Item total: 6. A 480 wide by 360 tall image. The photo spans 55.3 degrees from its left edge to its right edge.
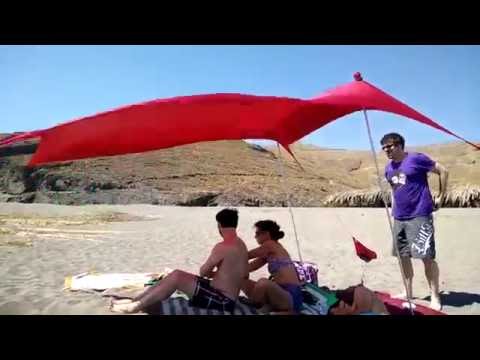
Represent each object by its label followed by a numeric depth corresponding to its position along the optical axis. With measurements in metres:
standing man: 3.99
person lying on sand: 3.33
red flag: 4.02
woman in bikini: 3.40
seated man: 3.24
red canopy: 3.29
